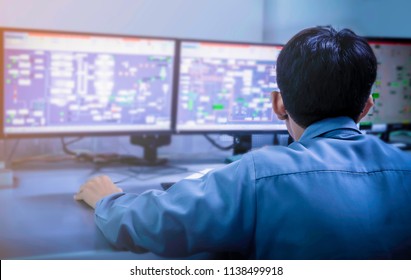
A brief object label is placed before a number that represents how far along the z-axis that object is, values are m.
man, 0.73
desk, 0.89
